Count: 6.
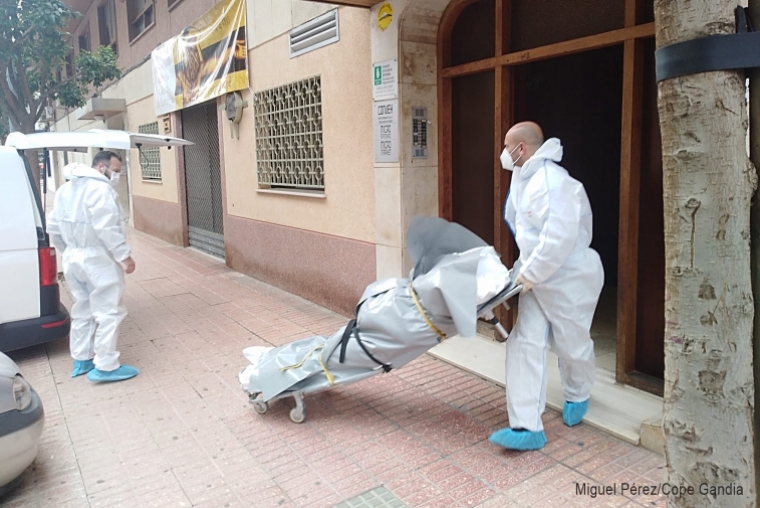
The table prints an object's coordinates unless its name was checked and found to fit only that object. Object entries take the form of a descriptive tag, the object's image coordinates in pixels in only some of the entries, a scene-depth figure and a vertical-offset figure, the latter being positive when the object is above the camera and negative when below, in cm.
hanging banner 827 +173
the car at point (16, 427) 300 -121
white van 497 -56
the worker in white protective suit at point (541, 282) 325 -63
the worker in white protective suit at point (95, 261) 462 -62
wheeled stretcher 327 -81
